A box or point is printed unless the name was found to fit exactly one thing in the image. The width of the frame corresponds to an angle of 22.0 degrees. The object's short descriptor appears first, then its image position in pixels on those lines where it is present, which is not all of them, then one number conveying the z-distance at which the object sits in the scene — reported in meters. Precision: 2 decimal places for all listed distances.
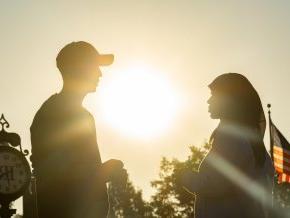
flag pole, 24.67
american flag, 22.53
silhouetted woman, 6.32
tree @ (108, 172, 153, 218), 119.06
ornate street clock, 14.56
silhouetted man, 5.19
